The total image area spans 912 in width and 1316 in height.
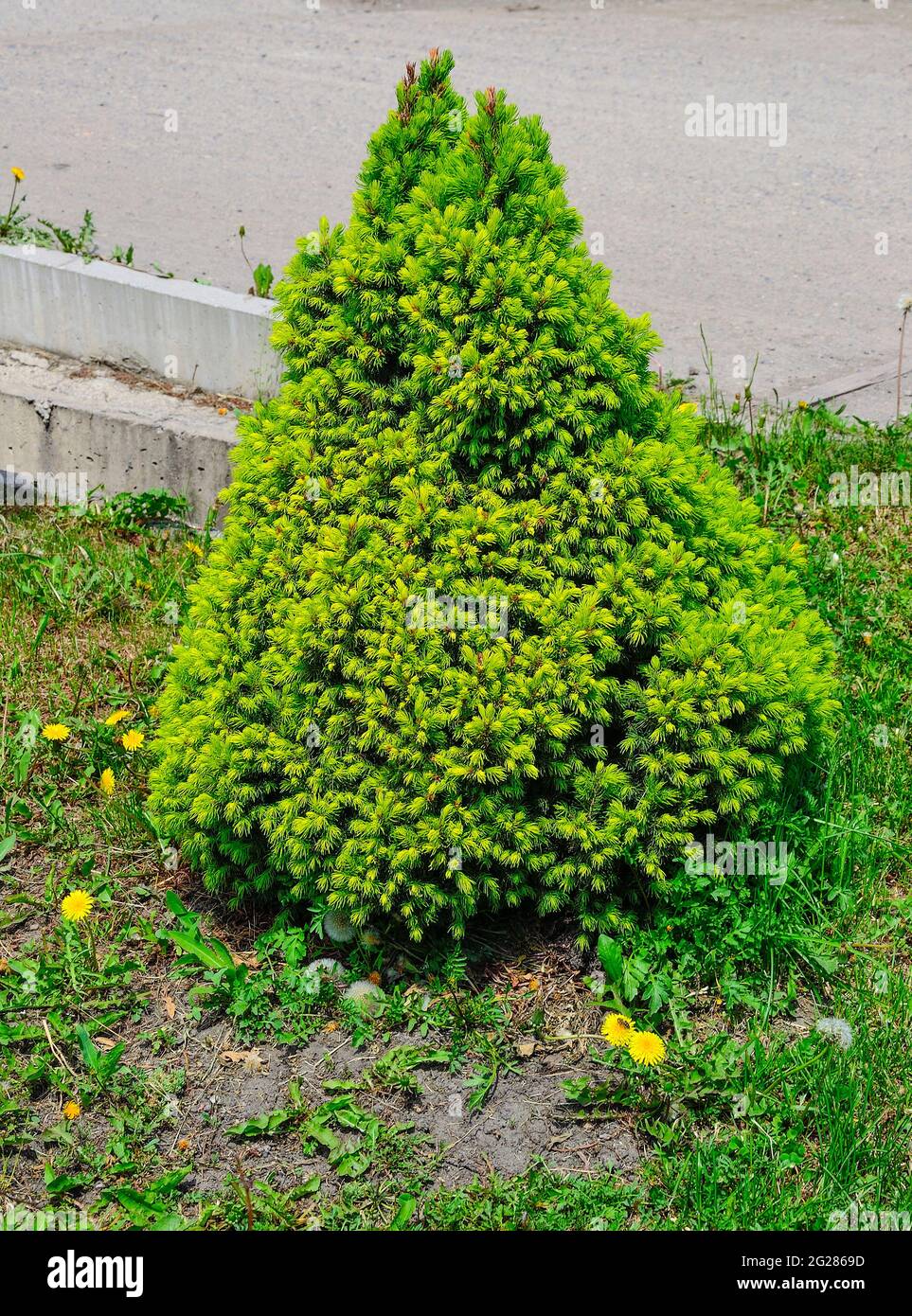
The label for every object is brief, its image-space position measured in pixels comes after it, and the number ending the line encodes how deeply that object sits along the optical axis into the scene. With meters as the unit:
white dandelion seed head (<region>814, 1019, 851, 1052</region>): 2.67
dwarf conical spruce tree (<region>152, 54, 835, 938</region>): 2.63
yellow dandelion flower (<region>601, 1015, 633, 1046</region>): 2.63
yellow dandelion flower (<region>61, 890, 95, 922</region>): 2.96
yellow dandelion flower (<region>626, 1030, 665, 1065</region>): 2.56
